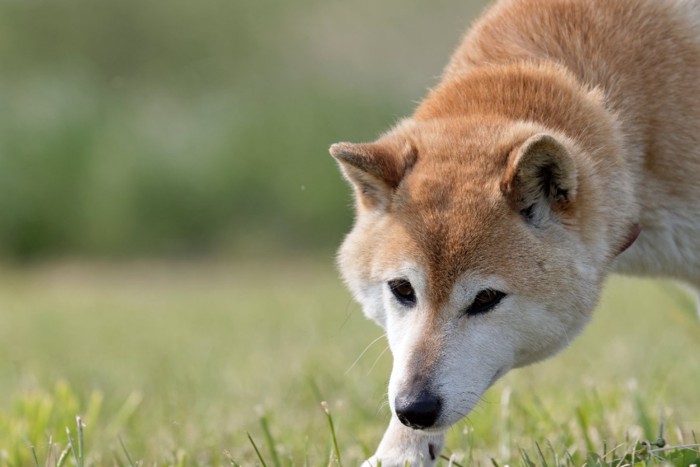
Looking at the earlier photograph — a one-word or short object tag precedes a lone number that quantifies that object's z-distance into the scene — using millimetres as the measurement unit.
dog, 6172
